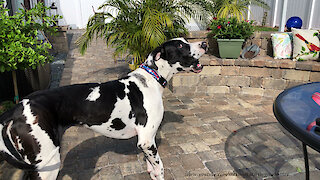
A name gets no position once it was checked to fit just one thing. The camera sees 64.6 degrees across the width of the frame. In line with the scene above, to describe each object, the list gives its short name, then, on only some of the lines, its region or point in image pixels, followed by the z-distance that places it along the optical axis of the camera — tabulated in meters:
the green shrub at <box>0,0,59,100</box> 3.01
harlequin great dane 2.04
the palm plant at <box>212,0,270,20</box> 6.77
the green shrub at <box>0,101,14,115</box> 3.98
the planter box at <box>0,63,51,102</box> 4.34
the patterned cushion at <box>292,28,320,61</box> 5.73
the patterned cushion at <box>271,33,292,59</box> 6.12
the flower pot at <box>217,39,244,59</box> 6.00
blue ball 7.45
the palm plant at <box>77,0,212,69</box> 5.52
